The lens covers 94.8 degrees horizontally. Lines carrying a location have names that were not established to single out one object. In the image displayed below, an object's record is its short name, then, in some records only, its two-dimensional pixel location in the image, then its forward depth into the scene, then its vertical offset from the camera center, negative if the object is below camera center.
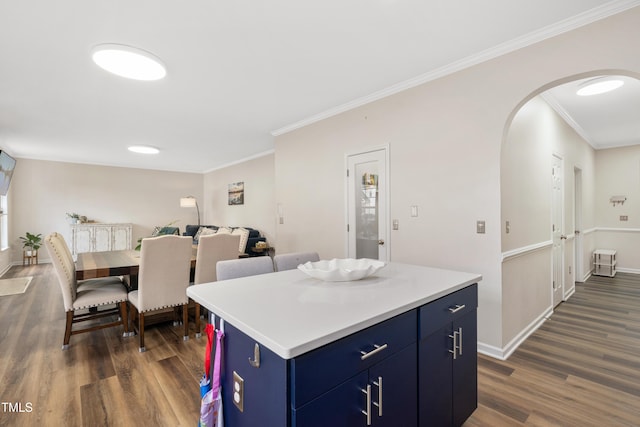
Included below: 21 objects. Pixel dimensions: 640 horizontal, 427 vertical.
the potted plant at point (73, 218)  7.18 -0.07
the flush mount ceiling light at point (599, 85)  2.96 +1.27
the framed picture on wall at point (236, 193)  7.44 +0.51
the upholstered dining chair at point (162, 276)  2.70 -0.59
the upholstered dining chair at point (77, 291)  2.64 -0.77
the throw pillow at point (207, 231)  6.96 -0.42
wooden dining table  2.77 -0.53
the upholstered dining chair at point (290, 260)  2.17 -0.36
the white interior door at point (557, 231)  3.77 -0.29
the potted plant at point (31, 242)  6.63 -0.62
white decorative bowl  1.56 -0.34
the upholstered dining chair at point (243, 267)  1.89 -0.37
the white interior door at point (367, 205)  3.29 +0.07
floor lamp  7.56 +0.30
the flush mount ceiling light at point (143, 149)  5.66 +1.28
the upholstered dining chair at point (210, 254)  3.04 -0.43
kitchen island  0.92 -0.52
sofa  6.08 -0.58
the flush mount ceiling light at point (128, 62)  2.33 +1.28
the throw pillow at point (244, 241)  5.88 -0.57
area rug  4.54 -1.16
